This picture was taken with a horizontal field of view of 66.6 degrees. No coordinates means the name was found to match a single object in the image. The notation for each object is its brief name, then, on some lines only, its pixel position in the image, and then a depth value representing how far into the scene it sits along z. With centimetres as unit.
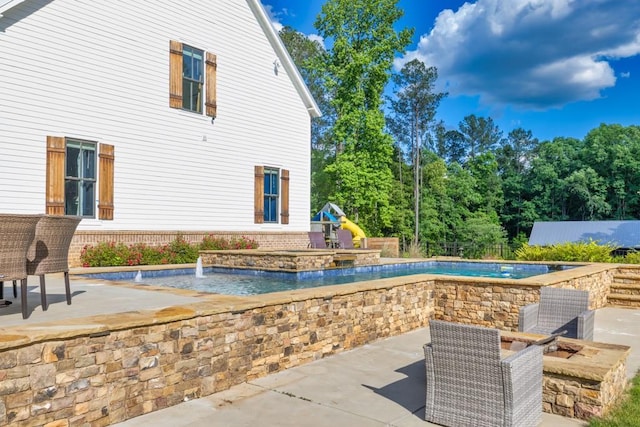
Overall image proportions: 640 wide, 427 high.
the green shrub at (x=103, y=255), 1086
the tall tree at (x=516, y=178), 4038
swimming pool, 897
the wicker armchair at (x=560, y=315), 539
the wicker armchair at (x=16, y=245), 379
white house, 1031
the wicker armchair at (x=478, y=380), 336
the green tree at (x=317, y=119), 3006
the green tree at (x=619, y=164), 3744
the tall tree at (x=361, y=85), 2388
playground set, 1983
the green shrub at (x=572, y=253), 1220
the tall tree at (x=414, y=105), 3656
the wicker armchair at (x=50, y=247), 430
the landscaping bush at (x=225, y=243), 1343
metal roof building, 3092
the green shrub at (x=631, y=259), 1182
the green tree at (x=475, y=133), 4541
